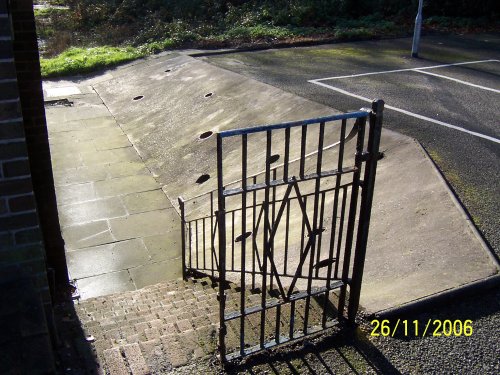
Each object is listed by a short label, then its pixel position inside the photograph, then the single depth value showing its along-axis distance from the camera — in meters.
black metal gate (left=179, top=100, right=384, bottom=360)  3.43
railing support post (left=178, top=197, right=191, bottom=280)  6.75
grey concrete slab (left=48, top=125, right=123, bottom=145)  13.77
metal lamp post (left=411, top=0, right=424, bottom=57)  13.65
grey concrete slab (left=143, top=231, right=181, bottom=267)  9.25
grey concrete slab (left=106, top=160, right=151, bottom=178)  12.16
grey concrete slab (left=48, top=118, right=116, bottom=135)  14.45
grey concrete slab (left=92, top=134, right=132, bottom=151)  13.45
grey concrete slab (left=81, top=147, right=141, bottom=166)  12.72
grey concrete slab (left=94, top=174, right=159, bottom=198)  11.37
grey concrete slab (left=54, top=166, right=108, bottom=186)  11.74
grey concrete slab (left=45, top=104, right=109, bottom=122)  15.24
